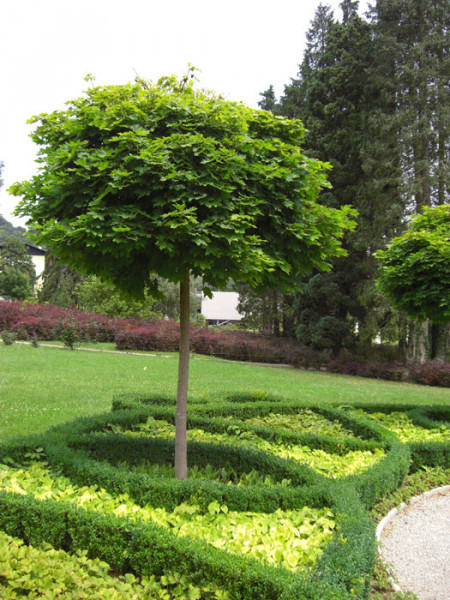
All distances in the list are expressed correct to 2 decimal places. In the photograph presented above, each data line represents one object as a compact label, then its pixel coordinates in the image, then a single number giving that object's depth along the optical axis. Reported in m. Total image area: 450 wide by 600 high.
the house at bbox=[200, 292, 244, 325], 46.72
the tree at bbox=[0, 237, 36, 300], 40.69
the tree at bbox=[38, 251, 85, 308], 33.78
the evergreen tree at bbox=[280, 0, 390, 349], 18.27
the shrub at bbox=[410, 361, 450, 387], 16.41
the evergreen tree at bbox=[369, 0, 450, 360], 16.72
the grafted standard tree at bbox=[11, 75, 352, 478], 3.40
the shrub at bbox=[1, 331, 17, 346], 19.28
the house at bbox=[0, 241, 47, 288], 67.16
